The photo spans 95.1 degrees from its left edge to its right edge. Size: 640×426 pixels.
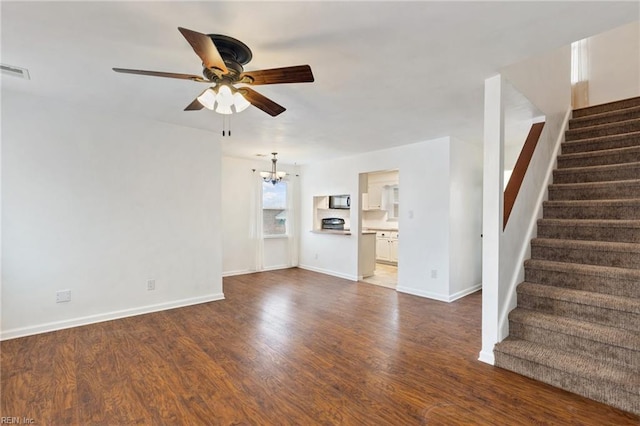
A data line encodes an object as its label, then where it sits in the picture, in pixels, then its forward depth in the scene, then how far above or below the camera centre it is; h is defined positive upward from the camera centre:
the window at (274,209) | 6.62 +0.15
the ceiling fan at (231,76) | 1.79 +0.90
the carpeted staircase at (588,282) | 2.07 -0.57
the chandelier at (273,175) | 5.98 +0.84
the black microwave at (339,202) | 6.55 +0.32
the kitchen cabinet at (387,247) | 7.44 -0.80
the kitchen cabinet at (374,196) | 7.87 +0.53
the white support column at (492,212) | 2.47 +0.04
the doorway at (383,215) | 7.52 +0.02
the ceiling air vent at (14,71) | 2.45 +1.23
